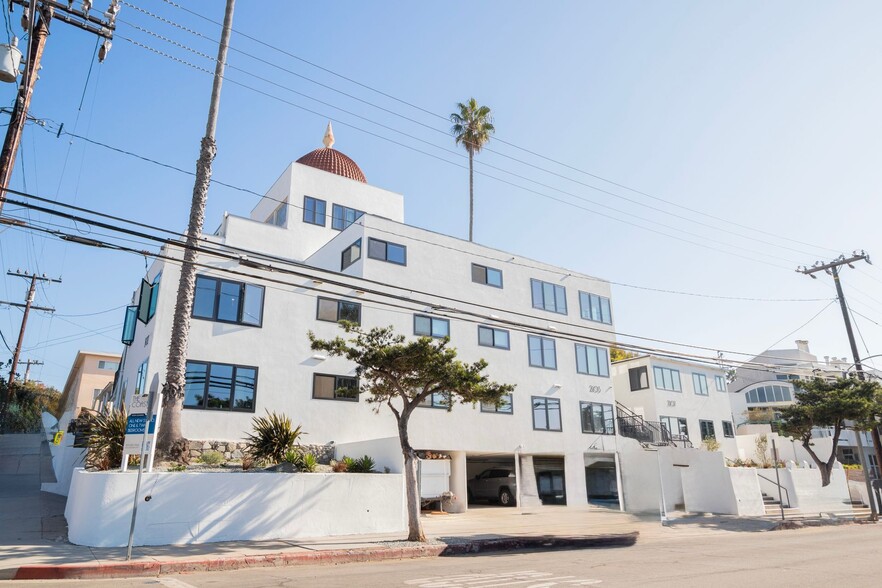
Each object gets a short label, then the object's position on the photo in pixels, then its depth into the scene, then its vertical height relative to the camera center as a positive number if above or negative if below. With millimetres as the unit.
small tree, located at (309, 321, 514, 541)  14703 +2471
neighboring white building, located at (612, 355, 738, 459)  36688 +4773
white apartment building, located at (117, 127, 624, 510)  20453 +5499
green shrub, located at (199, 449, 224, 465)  17277 +517
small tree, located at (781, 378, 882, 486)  27234 +2981
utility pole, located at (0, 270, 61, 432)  39625 +10432
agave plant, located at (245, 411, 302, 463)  16641 +952
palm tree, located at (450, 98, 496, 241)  41719 +23873
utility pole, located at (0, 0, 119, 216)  11641 +8917
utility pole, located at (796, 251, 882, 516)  27969 +7961
